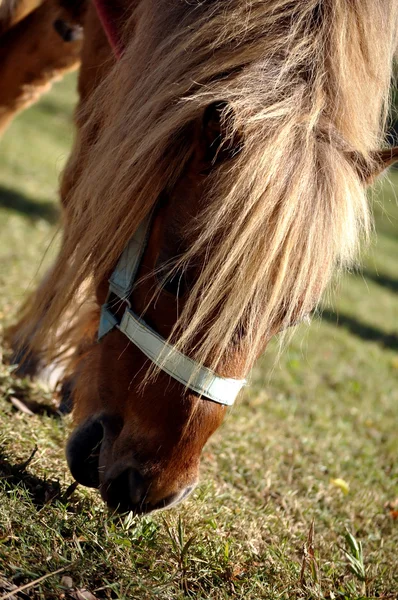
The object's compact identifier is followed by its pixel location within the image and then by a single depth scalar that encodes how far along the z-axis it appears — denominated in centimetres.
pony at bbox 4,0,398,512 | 148
